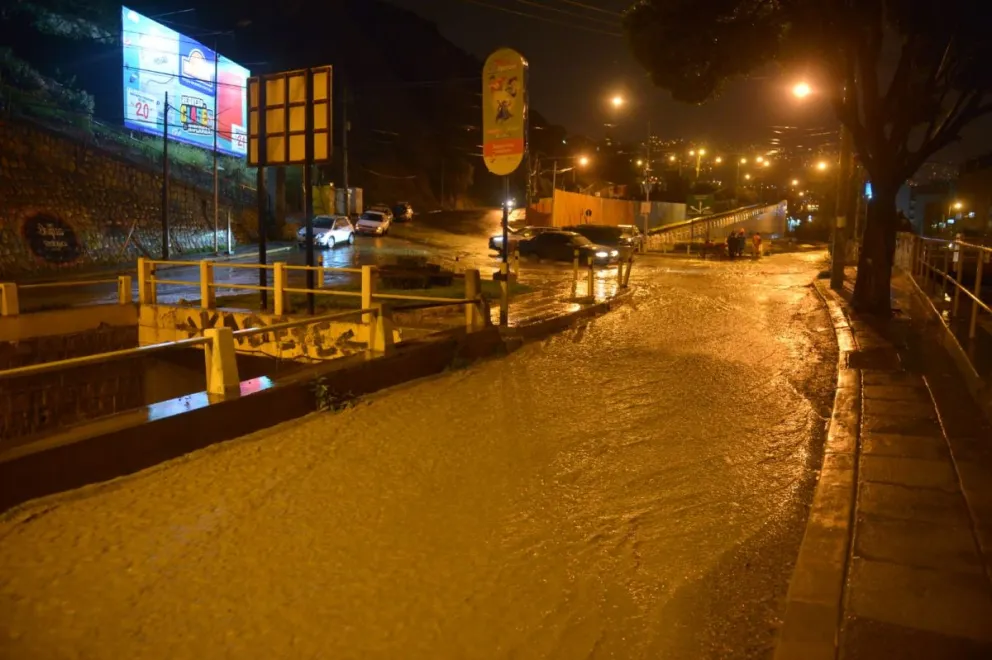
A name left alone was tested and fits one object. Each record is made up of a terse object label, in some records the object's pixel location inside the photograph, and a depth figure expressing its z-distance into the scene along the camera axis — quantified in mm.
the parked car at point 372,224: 46938
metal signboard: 15055
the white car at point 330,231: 37569
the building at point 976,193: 64062
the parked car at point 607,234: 37141
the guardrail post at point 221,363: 7500
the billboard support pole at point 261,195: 15859
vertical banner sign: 13648
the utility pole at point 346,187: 47812
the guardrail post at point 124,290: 16438
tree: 15109
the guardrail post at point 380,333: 9914
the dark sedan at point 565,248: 32375
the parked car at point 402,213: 58562
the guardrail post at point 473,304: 12039
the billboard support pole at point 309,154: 14906
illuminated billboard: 39344
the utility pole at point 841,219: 22031
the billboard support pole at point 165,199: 31312
